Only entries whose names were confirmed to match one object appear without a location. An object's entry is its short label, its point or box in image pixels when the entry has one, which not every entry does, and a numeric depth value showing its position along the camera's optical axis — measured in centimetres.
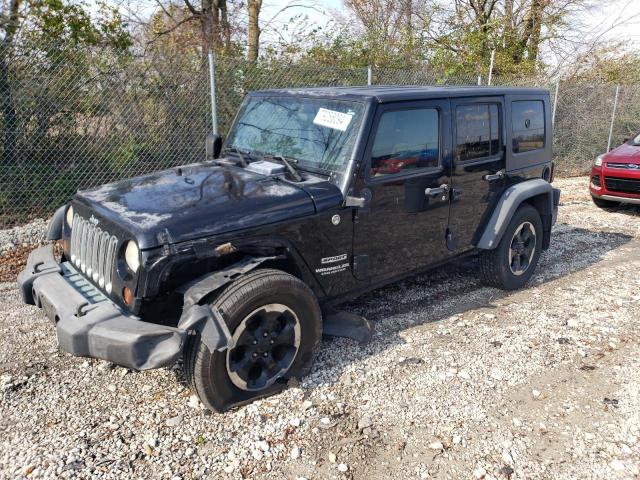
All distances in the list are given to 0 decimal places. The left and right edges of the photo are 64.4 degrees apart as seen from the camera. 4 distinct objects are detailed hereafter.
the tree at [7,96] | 601
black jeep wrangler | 284
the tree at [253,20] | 1130
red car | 802
